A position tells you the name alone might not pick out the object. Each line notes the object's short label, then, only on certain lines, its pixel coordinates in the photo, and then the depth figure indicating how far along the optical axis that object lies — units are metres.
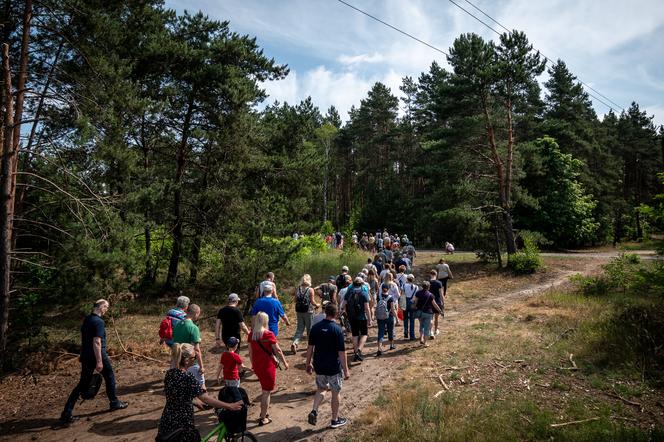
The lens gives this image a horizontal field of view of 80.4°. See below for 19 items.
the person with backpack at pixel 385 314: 9.79
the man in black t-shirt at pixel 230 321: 7.75
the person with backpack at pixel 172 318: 7.16
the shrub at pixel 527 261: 20.95
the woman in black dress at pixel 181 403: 4.26
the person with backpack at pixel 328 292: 9.96
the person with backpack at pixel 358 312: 8.55
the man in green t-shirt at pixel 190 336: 6.59
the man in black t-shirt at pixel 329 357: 5.93
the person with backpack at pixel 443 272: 14.13
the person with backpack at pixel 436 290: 10.30
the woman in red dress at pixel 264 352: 6.00
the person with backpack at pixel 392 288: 10.12
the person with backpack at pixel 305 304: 9.26
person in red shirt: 5.63
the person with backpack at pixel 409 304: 10.58
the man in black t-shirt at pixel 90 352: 6.72
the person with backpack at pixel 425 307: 9.76
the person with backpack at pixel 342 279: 11.07
